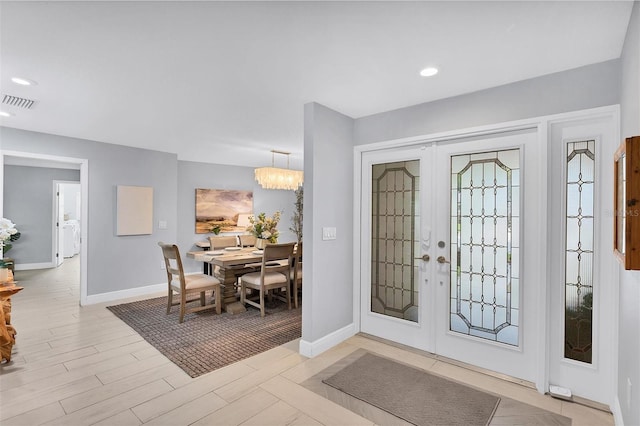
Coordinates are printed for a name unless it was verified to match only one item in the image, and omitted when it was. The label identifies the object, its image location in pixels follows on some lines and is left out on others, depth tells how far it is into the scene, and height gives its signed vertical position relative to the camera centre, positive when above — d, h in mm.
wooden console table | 2779 -1014
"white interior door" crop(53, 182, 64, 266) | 7891 -317
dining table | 4332 -805
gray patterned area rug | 3002 -1359
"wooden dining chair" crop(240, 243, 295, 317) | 4156 -867
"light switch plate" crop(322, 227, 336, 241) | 3179 -198
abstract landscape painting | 6750 +103
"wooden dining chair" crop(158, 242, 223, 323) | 3921 -921
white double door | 2557 -314
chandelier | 5248 +600
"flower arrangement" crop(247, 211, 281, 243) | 5043 -253
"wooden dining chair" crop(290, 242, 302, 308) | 4508 -862
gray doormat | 2150 -1358
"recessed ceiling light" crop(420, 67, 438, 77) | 2361 +1081
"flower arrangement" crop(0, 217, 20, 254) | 2986 -180
